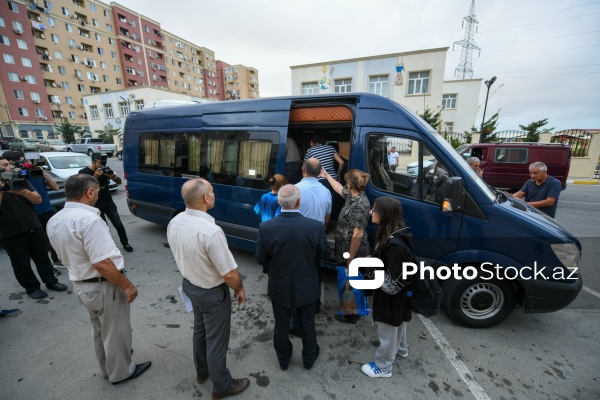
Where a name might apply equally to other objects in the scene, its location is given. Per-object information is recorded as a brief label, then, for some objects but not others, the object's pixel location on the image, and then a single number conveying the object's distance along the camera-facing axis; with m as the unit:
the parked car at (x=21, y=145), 23.66
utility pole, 34.44
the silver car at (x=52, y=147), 22.78
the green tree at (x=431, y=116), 17.36
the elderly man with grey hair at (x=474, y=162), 5.29
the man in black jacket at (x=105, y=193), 4.44
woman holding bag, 2.68
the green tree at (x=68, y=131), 34.19
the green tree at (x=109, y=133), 32.44
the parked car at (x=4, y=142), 24.75
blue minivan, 2.62
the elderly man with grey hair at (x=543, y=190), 3.96
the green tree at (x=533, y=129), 16.12
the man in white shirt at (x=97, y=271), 1.86
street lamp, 15.09
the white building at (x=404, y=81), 18.16
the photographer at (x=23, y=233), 3.21
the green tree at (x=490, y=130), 17.45
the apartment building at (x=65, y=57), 34.66
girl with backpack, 1.97
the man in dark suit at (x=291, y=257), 2.03
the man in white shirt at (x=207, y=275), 1.77
